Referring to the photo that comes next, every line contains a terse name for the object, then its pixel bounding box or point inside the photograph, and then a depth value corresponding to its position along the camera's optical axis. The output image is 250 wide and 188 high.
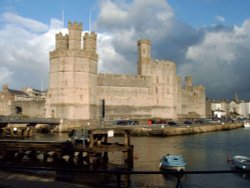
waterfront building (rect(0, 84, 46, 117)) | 57.91
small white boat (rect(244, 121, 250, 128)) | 74.69
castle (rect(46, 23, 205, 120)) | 49.91
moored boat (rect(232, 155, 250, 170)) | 20.36
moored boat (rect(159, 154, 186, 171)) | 19.22
